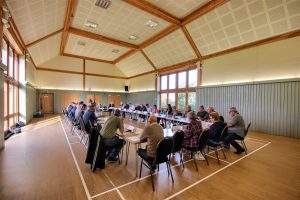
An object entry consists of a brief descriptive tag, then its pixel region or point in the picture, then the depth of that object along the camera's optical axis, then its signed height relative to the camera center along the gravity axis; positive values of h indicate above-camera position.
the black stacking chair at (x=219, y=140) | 3.70 -1.03
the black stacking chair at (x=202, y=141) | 3.23 -0.93
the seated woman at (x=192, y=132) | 3.33 -0.73
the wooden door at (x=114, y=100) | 17.03 -0.11
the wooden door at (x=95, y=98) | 15.56 +0.11
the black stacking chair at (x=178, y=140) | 3.01 -0.83
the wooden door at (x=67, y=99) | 14.48 -0.01
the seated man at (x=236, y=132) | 4.23 -0.92
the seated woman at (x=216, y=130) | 3.71 -0.76
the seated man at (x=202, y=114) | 6.12 -0.63
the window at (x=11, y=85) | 5.87 +0.60
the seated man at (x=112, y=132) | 3.21 -0.71
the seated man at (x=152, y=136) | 2.61 -0.64
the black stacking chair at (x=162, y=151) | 2.45 -0.88
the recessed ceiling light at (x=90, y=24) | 8.23 +4.22
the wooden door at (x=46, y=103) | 13.59 -0.39
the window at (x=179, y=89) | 10.76 +0.84
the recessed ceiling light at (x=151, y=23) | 7.80 +4.10
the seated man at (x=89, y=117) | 4.62 -0.58
